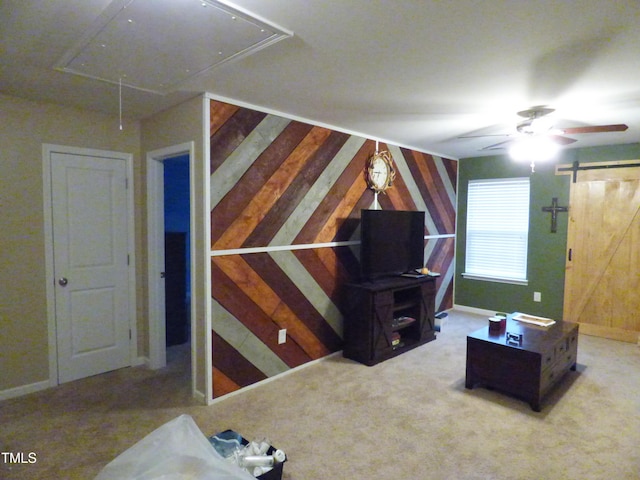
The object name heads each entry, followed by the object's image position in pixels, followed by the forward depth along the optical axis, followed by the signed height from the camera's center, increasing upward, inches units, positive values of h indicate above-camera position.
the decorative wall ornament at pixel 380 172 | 168.6 +20.5
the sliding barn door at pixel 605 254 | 177.3 -17.0
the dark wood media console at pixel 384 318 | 146.9 -42.1
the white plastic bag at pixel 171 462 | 60.2 -40.6
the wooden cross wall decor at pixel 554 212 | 196.5 +3.4
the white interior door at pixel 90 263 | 126.9 -17.7
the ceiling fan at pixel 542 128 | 114.0 +29.8
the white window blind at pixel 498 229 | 209.0 -6.5
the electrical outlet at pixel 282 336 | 134.3 -43.0
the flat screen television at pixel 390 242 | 151.4 -11.0
